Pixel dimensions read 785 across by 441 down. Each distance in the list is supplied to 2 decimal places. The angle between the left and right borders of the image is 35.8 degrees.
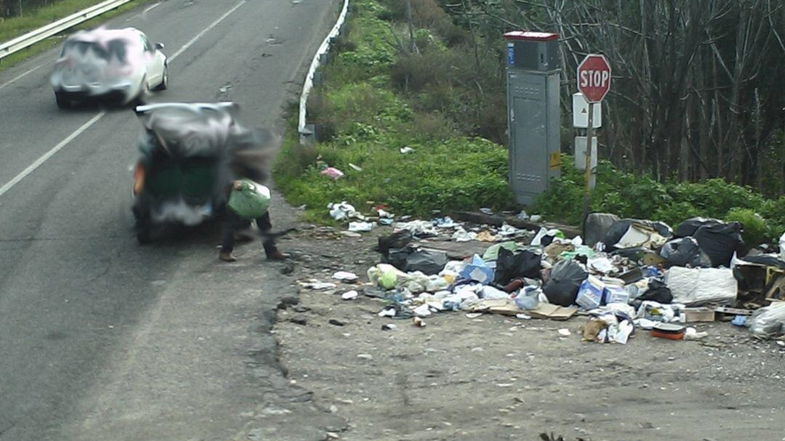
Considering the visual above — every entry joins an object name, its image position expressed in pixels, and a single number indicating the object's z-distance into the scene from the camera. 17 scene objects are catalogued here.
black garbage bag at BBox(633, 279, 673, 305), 12.04
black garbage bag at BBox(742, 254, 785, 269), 12.45
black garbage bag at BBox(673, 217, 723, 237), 13.78
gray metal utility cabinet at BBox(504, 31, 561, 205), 15.62
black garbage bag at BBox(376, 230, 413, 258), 14.07
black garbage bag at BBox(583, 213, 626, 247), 14.28
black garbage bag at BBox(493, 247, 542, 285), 12.69
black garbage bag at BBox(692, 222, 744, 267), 13.30
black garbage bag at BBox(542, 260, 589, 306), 12.09
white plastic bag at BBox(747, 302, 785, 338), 11.11
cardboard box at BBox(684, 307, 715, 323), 11.66
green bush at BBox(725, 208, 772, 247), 14.12
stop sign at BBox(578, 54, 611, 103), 14.22
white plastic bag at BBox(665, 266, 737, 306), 11.98
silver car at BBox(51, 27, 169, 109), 23.11
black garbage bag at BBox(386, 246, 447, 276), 13.28
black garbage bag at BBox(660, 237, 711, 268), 12.98
